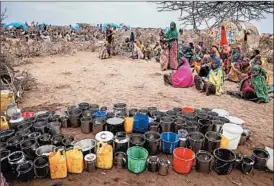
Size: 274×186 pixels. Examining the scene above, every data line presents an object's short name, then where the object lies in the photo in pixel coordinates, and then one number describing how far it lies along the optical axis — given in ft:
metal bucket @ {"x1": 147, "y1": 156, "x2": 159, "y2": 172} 10.38
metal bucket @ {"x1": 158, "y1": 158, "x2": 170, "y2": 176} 10.21
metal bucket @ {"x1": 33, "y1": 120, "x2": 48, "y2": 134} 12.48
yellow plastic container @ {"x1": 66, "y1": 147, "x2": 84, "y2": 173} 9.99
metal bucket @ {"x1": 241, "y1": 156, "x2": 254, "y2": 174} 10.48
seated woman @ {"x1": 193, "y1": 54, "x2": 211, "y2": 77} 22.96
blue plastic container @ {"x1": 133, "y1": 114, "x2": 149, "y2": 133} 13.17
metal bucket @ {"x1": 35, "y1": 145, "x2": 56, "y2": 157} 10.63
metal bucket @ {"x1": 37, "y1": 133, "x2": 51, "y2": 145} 11.40
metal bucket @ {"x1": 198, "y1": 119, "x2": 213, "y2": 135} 13.10
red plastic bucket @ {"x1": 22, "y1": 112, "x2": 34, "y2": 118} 14.30
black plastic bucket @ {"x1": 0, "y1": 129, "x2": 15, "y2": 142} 11.58
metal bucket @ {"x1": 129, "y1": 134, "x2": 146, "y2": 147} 11.58
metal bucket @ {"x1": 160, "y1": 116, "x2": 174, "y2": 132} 12.91
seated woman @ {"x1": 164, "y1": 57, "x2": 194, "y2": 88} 22.93
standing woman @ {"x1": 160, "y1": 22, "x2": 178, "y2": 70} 28.81
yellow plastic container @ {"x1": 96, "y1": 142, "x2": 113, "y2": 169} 10.28
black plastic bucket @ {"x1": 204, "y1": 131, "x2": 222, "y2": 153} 11.63
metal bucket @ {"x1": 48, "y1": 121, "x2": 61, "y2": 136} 12.62
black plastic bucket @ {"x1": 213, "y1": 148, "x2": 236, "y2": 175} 10.25
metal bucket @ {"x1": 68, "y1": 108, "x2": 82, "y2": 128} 13.91
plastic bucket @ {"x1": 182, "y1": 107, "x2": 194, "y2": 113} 14.99
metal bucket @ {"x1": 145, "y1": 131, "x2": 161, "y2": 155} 11.37
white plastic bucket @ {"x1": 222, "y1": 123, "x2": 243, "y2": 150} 11.85
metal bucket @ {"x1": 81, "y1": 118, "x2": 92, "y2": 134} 13.19
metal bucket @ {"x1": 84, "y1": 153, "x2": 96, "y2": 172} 10.22
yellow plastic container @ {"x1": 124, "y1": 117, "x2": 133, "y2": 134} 13.15
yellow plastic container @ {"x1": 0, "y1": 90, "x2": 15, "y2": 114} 14.75
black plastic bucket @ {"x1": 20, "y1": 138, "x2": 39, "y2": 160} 10.63
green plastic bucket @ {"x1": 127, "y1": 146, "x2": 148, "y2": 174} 10.11
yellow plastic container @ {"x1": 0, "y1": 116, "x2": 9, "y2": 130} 12.63
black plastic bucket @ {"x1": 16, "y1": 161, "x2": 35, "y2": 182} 9.52
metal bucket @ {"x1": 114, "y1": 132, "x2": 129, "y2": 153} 11.26
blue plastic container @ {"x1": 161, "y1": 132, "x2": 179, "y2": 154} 11.47
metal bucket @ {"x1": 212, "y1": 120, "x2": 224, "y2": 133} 13.15
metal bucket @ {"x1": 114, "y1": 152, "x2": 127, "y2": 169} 10.59
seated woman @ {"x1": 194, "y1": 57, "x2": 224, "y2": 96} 20.85
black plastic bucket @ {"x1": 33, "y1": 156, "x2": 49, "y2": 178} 9.69
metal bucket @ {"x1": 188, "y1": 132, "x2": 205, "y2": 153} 11.50
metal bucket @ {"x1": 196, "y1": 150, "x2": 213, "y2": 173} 10.35
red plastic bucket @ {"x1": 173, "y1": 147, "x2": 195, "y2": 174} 10.18
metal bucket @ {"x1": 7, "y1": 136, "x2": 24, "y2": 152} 10.82
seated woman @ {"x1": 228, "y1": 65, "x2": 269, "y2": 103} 19.47
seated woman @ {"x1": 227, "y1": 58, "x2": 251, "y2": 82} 24.14
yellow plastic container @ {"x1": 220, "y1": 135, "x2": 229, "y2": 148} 11.87
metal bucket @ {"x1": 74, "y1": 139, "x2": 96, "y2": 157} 10.98
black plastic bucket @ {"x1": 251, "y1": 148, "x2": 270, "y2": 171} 10.79
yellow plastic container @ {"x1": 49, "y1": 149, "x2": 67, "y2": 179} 9.68
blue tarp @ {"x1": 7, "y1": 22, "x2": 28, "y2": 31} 71.09
